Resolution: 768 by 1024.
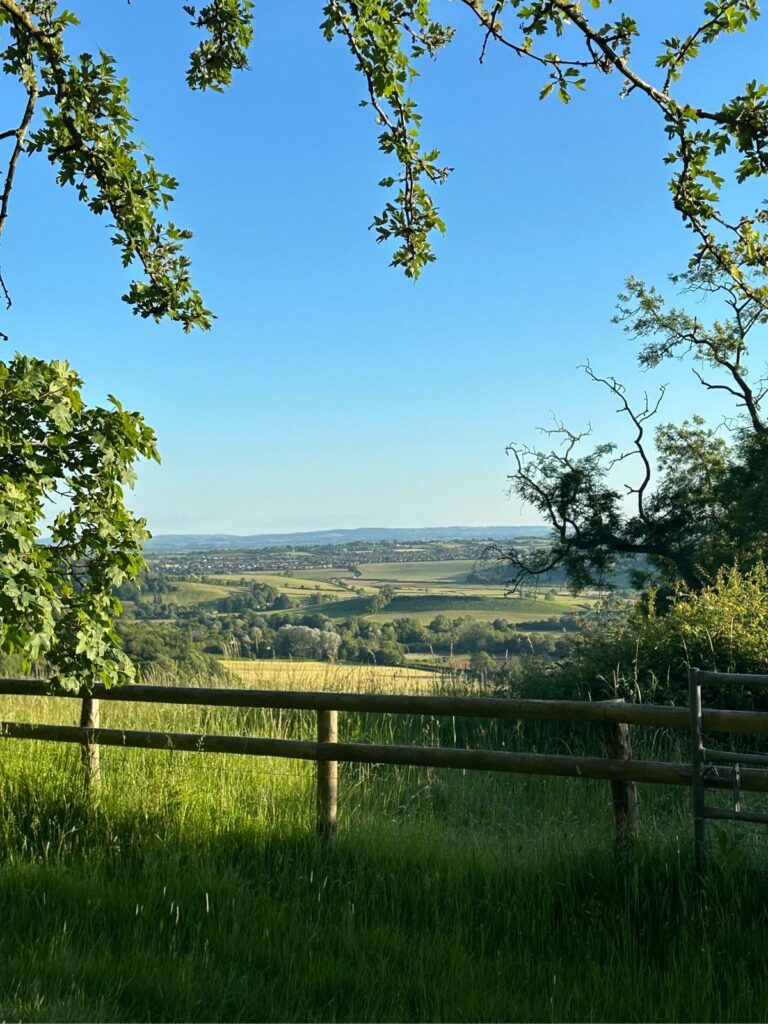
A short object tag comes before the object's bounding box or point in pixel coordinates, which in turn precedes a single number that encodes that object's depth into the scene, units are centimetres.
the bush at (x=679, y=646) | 1174
